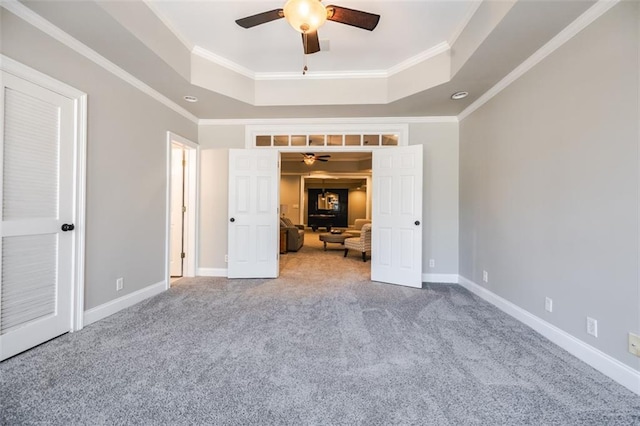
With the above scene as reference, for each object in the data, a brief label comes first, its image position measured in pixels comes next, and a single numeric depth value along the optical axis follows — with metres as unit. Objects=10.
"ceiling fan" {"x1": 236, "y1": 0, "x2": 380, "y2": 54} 1.80
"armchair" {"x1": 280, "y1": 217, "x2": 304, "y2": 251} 6.80
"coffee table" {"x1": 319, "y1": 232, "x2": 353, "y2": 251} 6.91
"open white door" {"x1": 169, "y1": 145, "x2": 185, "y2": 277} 4.14
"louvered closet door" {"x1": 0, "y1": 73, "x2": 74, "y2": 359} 1.88
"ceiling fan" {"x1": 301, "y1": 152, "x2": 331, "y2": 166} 7.16
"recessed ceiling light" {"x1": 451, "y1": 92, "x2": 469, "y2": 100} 3.21
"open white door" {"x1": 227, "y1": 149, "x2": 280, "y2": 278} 4.12
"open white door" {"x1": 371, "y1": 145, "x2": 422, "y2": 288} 3.74
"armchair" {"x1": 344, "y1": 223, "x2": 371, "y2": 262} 5.60
